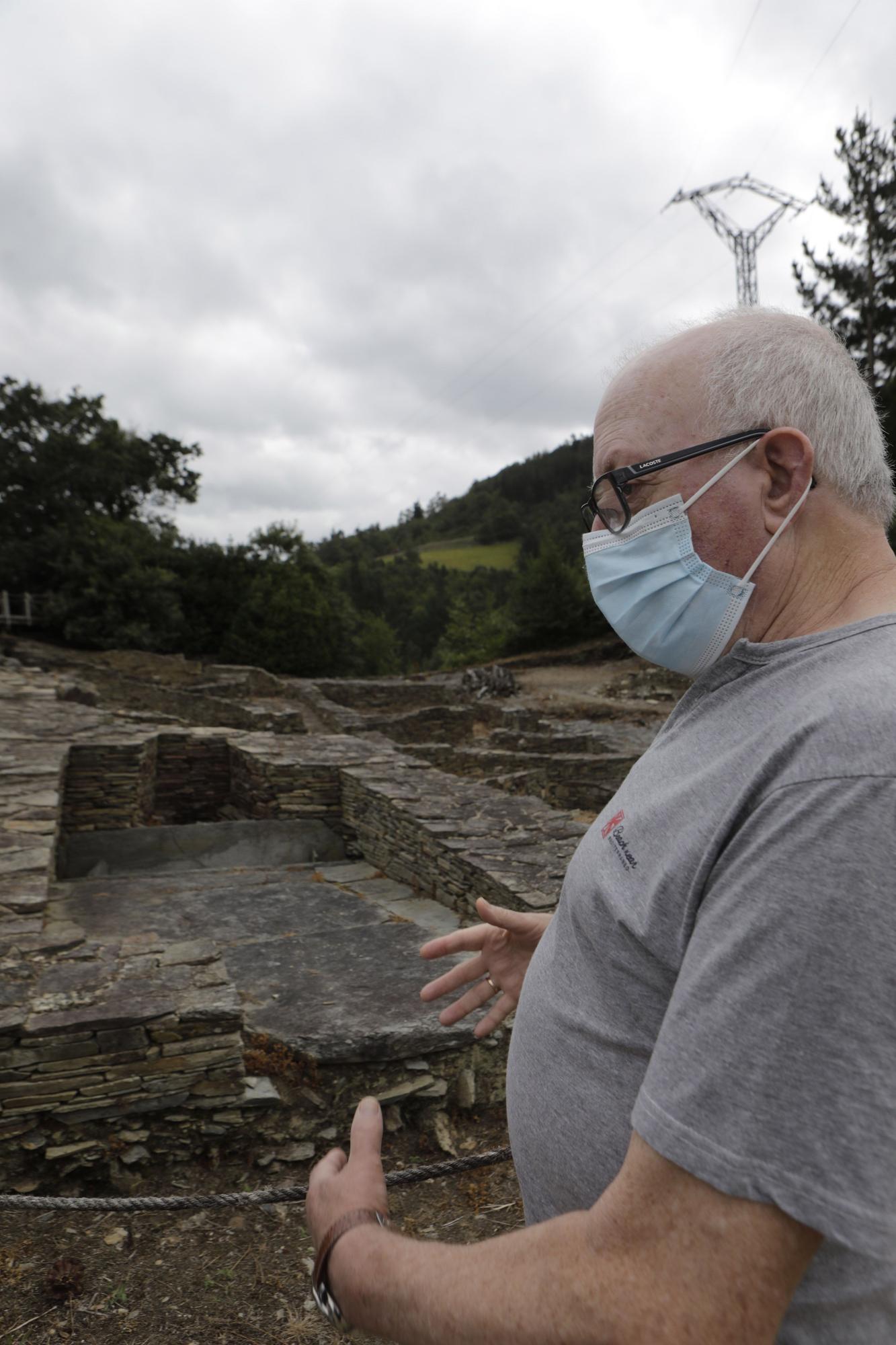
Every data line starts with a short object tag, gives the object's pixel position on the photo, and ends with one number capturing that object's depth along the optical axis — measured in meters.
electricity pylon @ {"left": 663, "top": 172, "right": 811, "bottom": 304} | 23.34
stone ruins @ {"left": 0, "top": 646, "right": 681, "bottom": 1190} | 3.09
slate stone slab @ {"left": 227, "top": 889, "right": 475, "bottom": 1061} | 3.47
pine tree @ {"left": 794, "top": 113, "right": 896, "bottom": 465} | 20.89
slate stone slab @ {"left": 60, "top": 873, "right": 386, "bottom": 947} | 4.77
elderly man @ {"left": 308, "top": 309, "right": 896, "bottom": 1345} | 0.70
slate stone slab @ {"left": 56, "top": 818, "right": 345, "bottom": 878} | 6.68
